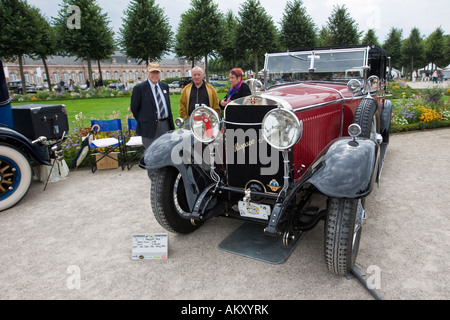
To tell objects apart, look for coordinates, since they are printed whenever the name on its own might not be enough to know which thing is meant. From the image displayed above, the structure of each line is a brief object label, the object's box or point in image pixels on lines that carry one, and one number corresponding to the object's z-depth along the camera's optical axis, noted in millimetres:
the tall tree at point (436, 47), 40719
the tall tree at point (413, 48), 40000
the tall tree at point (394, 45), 42406
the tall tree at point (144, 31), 24922
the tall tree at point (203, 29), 24344
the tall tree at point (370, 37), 37744
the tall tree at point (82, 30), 22672
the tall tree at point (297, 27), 27531
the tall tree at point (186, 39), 24797
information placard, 3016
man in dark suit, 4570
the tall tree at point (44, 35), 22339
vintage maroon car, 2486
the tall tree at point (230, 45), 25394
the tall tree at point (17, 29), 20578
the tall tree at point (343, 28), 29031
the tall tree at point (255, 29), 25531
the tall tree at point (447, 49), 39500
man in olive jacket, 4590
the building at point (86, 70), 54688
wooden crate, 6027
